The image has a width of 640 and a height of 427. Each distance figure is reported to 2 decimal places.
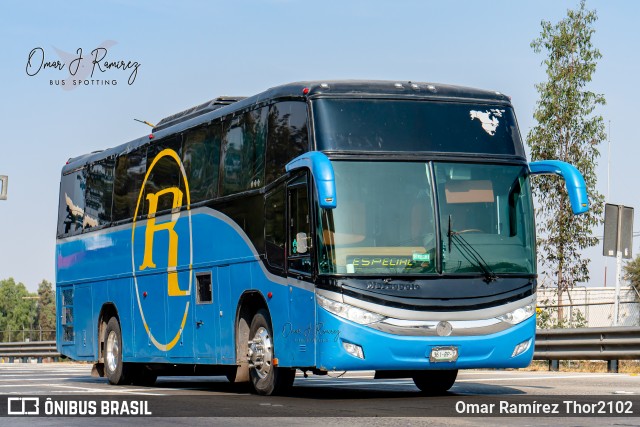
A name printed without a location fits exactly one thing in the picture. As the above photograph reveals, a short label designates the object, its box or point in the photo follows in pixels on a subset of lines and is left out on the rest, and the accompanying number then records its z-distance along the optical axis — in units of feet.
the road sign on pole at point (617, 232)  74.49
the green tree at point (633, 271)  293.64
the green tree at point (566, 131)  126.21
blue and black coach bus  46.01
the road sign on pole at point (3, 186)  128.47
